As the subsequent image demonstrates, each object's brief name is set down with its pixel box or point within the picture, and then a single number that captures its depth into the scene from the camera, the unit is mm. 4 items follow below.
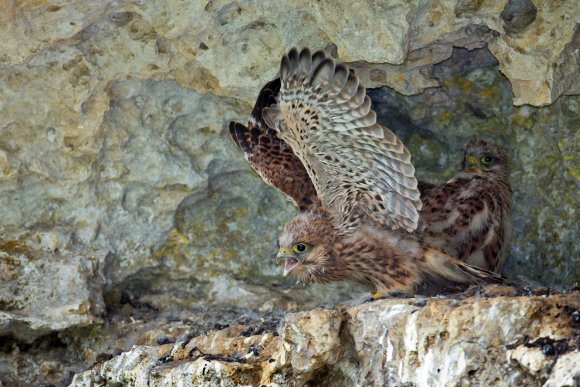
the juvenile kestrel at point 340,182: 10859
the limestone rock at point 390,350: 8344
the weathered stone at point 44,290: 12242
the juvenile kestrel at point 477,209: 12430
